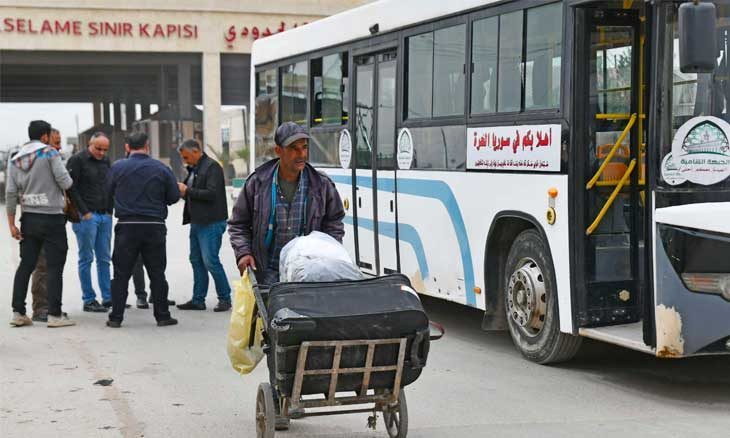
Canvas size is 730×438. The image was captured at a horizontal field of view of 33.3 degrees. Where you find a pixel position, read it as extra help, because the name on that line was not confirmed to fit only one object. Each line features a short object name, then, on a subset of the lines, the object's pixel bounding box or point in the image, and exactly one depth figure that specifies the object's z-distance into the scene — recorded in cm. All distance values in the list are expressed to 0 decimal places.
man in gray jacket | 1108
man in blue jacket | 1123
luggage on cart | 571
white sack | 622
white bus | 760
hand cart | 577
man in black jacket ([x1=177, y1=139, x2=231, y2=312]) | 1223
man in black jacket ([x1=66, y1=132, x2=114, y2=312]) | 1220
